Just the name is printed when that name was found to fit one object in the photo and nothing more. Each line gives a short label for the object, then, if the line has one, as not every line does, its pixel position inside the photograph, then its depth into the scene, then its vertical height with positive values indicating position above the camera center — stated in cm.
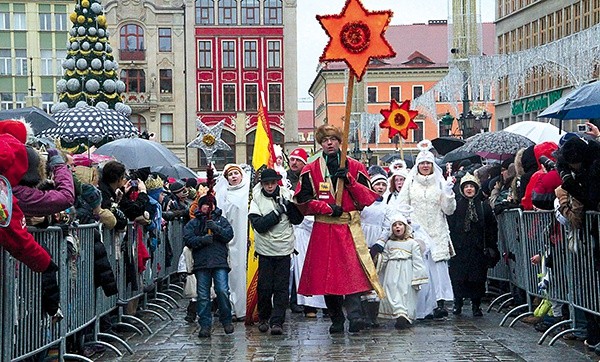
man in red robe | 1250 -70
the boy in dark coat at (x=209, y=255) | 1267 -87
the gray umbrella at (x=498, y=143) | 1774 +38
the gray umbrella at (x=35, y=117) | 1436 +71
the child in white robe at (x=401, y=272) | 1353 -116
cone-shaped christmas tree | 2542 +235
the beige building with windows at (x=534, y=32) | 5450 +678
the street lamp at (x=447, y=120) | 3594 +148
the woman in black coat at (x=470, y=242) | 1428 -87
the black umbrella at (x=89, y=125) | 1739 +74
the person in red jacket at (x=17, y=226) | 764 -32
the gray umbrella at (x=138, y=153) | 1748 +31
